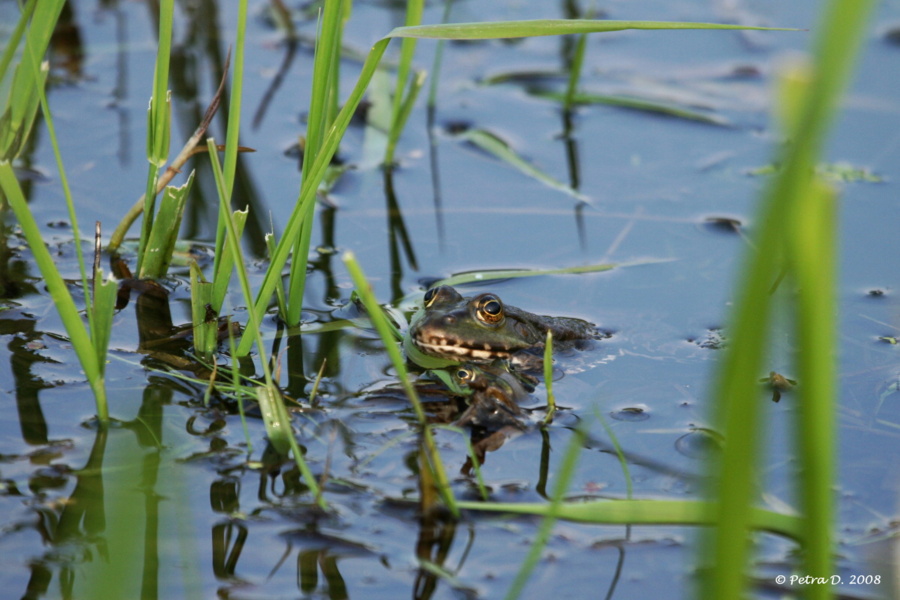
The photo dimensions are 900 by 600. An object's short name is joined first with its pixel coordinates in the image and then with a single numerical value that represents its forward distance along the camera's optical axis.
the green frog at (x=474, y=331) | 7.54
